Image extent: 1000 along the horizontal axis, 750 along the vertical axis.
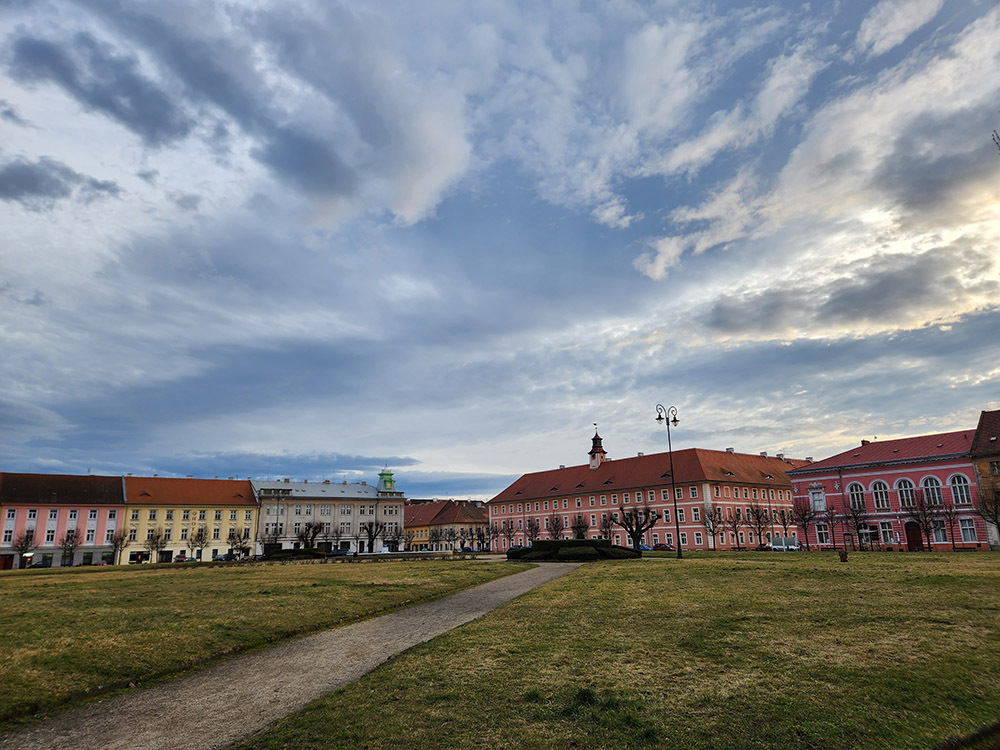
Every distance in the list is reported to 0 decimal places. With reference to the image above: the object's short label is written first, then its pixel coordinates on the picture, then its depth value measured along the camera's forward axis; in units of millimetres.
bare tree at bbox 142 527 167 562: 90344
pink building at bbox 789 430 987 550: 60938
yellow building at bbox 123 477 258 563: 93625
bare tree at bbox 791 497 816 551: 70925
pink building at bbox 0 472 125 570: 84625
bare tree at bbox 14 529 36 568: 80688
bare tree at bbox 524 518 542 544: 97594
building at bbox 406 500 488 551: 125769
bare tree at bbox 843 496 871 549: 66875
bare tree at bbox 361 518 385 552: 103075
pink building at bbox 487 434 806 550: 86750
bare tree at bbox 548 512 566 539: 92788
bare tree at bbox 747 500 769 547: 79875
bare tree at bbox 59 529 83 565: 85812
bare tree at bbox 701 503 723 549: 78312
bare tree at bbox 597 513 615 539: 87562
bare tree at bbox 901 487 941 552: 59844
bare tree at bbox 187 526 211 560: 95312
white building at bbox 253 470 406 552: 105562
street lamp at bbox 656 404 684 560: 49262
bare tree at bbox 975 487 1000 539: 53816
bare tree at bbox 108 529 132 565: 87750
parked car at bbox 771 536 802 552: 63259
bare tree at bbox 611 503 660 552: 52219
